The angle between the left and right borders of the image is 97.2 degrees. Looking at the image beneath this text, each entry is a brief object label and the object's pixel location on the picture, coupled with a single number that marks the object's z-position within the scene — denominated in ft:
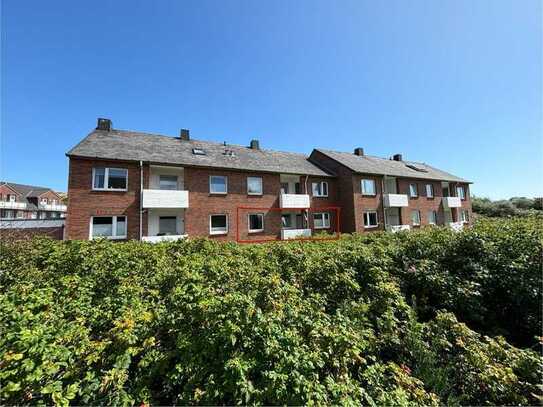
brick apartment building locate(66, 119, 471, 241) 46.80
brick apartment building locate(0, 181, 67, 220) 156.76
